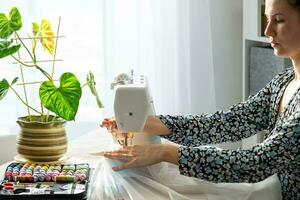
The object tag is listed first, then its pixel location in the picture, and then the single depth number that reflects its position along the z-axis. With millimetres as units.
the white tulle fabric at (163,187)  1890
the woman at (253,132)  1930
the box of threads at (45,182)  1805
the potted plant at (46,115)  2138
